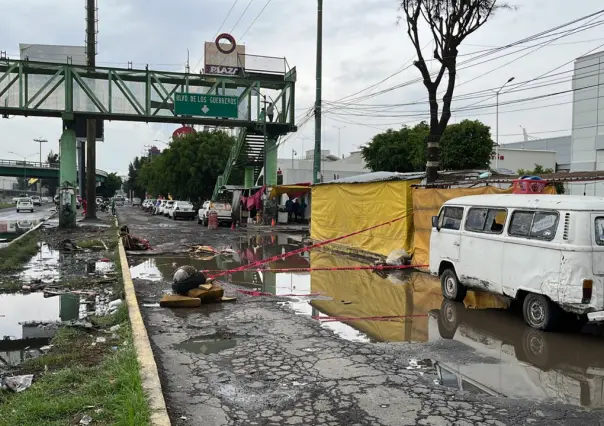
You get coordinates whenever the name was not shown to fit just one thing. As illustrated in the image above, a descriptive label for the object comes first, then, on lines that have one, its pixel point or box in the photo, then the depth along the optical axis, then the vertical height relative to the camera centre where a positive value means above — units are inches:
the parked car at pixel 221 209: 1302.9 -42.3
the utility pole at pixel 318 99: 987.3 +173.7
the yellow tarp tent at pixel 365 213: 580.7 -23.9
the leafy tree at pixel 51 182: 6189.0 +99.4
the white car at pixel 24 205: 2460.1 -67.6
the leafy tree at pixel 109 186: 5162.9 +53.1
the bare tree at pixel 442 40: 587.2 +173.7
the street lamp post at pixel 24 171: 4160.9 +149.8
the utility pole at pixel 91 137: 1285.7 +129.2
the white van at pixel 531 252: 269.9 -32.4
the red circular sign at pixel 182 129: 2684.3 +319.8
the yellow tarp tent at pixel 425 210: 506.6 -15.3
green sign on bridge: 1123.9 +186.0
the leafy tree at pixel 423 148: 1435.8 +132.9
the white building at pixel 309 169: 2469.2 +128.4
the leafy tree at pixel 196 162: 1980.8 +111.8
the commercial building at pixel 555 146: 2259.1 +227.3
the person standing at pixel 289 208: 1363.2 -37.9
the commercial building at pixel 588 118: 1175.0 +175.7
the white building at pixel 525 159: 2018.9 +140.8
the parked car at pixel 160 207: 2054.0 -63.1
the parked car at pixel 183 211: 1685.5 -59.7
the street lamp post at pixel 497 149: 1795.0 +158.0
